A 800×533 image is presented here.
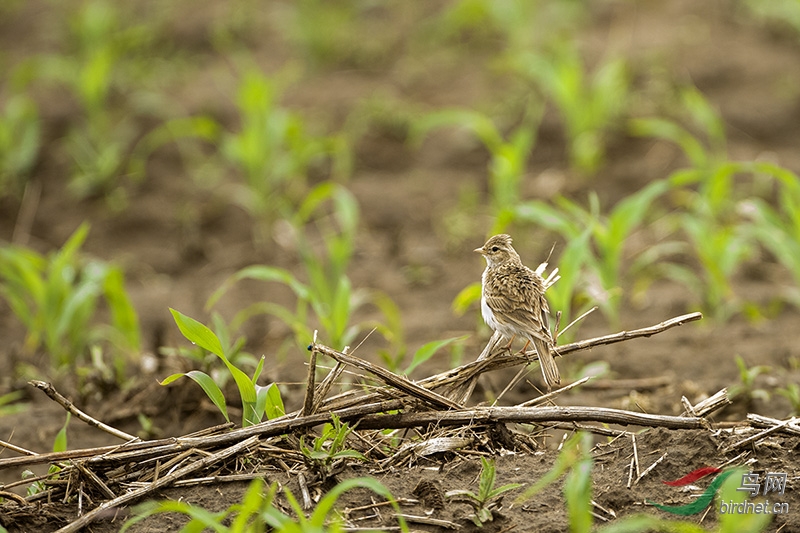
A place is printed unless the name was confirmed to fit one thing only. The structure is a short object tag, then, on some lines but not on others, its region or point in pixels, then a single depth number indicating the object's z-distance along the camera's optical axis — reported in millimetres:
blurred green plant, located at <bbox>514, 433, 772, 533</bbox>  5508
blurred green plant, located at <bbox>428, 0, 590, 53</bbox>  19984
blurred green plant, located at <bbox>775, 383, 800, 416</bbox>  8373
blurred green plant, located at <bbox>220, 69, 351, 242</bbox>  15070
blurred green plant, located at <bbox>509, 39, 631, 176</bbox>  15680
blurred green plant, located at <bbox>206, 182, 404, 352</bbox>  10080
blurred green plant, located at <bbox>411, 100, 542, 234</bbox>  13555
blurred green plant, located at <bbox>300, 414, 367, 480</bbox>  6926
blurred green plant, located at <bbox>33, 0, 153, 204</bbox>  16516
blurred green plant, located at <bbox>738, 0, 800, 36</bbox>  19991
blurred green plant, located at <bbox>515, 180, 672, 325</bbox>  9937
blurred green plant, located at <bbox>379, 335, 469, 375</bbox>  8047
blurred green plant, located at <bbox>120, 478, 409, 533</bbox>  5613
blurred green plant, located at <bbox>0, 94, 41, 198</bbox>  16406
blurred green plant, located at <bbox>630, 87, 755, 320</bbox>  11805
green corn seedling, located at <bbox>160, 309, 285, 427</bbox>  7320
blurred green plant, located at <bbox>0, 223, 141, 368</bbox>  10930
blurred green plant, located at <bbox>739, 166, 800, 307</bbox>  11083
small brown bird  7672
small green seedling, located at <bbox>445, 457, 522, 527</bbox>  6598
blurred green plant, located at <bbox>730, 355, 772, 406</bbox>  8922
